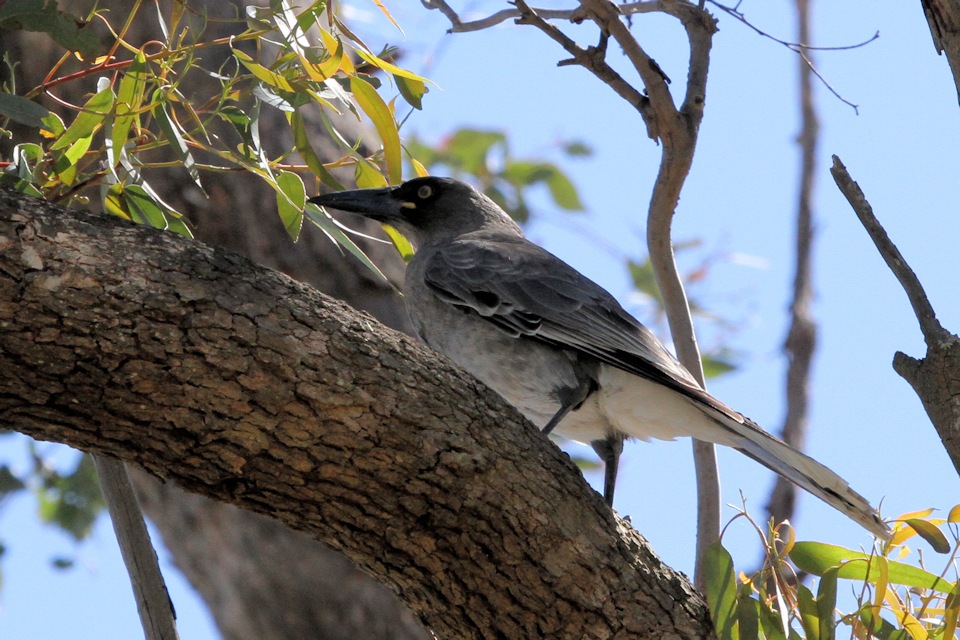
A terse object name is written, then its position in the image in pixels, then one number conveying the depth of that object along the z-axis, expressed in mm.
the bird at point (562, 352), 7531
